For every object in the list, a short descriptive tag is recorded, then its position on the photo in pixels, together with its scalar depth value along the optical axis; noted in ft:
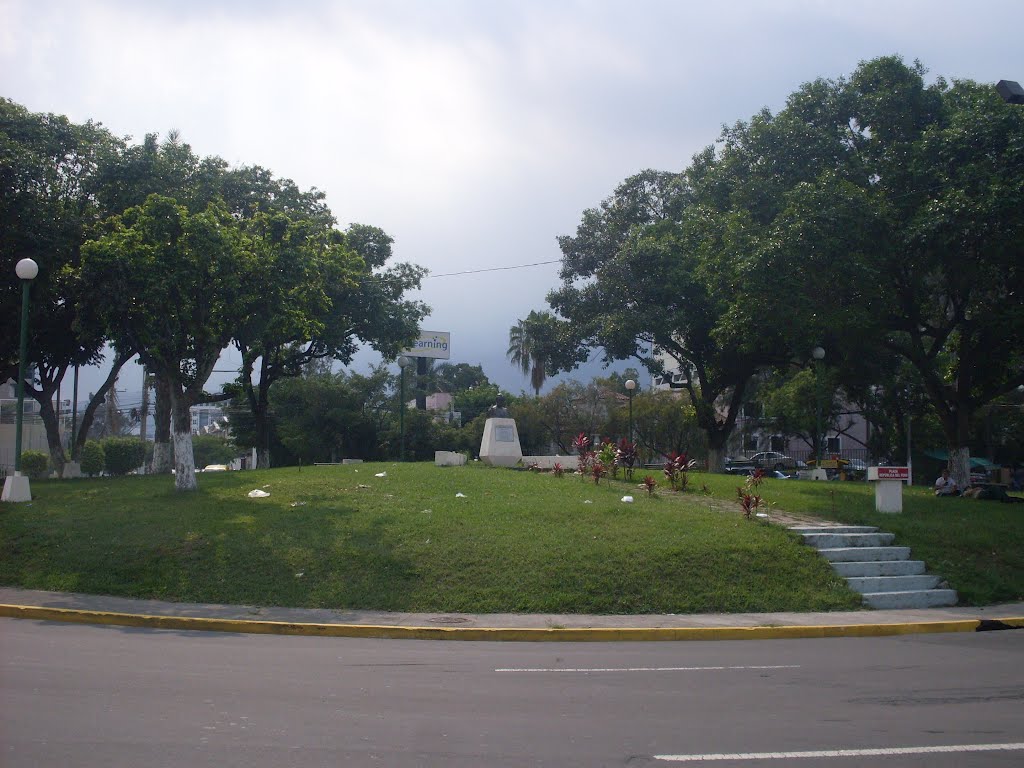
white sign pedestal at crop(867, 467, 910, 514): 61.46
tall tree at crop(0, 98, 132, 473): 86.07
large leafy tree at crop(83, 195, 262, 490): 64.08
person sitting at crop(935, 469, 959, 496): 78.18
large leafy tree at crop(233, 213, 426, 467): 70.13
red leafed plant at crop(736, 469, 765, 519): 57.62
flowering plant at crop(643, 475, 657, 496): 66.49
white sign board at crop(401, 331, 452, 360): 226.79
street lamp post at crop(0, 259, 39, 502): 65.10
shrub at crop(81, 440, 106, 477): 148.87
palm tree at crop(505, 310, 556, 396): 128.26
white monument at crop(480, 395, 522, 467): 94.04
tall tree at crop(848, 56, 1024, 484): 65.98
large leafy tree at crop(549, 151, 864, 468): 70.08
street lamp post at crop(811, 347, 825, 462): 89.57
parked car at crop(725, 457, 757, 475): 170.71
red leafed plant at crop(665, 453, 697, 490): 73.36
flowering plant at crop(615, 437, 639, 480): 79.51
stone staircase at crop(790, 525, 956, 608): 47.52
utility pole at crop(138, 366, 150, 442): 175.73
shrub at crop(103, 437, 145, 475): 149.89
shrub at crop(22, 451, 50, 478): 135.64
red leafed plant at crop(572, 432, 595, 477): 79.36
